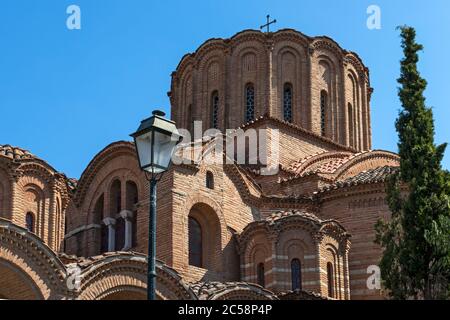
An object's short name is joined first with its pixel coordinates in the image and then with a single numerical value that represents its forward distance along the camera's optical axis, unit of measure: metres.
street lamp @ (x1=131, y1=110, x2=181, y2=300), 13.49
